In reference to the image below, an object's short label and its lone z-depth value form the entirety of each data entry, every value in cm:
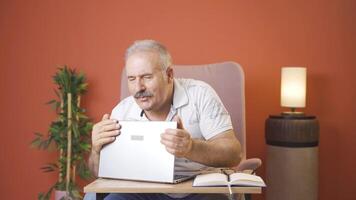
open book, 107
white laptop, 117
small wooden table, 107
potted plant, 247
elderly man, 130
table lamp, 230
